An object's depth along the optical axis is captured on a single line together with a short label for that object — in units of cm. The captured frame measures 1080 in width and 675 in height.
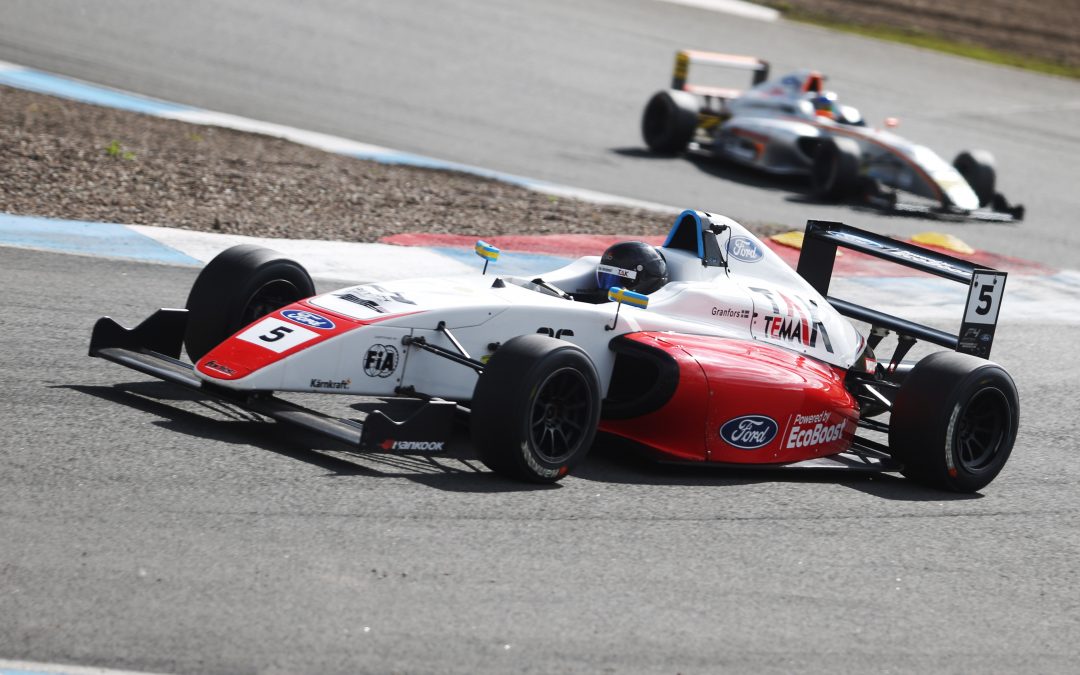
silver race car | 3762
